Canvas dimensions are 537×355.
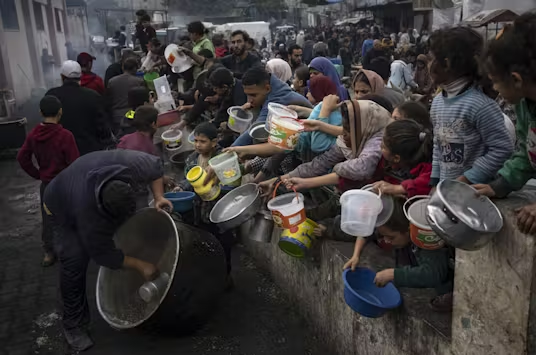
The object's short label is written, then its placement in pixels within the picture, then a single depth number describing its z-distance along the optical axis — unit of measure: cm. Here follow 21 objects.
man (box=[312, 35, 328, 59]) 1338
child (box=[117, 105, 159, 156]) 498
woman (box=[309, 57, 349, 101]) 573
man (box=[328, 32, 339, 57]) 2297
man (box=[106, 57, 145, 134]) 802
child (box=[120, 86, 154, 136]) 676
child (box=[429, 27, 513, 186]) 259
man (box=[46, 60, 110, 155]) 629
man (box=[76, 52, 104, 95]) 823
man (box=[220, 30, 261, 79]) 733
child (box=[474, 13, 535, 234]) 203
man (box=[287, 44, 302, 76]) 982
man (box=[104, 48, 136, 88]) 1002
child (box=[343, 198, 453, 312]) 278
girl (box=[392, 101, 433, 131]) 340
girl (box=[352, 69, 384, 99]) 459
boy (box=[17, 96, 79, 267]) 516
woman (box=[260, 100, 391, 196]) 327
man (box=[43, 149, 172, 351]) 349
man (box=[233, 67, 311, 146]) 453
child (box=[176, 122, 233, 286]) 460
